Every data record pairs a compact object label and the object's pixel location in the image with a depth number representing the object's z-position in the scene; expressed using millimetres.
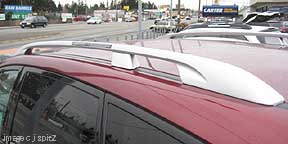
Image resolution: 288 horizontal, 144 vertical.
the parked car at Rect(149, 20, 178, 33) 24337
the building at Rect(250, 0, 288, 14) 45633
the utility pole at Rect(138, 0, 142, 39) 8580
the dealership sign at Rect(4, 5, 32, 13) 47005
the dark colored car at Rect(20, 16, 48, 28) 34643
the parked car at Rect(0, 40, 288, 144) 924
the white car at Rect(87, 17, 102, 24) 49047
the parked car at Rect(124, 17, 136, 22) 66677
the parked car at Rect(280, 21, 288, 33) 14276
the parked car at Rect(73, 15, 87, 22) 66286
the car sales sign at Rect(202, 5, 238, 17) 24767
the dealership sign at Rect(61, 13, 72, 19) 57302
